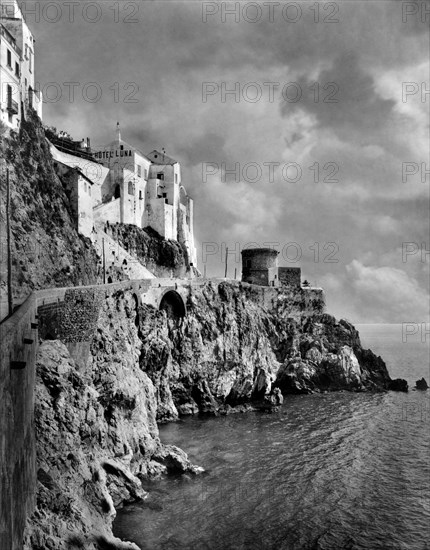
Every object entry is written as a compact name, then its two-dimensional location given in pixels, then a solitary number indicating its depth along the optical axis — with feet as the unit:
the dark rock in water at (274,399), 175.01
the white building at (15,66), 136.77
